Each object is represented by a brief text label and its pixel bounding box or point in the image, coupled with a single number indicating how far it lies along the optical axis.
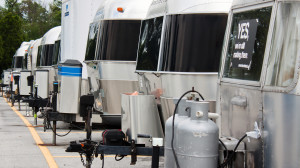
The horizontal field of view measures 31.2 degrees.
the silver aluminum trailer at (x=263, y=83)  4.14
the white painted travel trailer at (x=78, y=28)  14.75
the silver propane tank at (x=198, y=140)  4.70
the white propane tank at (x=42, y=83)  16.61
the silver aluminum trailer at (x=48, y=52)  20.76
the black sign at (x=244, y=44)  5.11
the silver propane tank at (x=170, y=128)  5.17
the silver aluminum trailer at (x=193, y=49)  7.85
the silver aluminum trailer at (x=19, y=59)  35.44
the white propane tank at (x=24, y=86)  20.83
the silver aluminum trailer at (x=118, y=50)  12.30
